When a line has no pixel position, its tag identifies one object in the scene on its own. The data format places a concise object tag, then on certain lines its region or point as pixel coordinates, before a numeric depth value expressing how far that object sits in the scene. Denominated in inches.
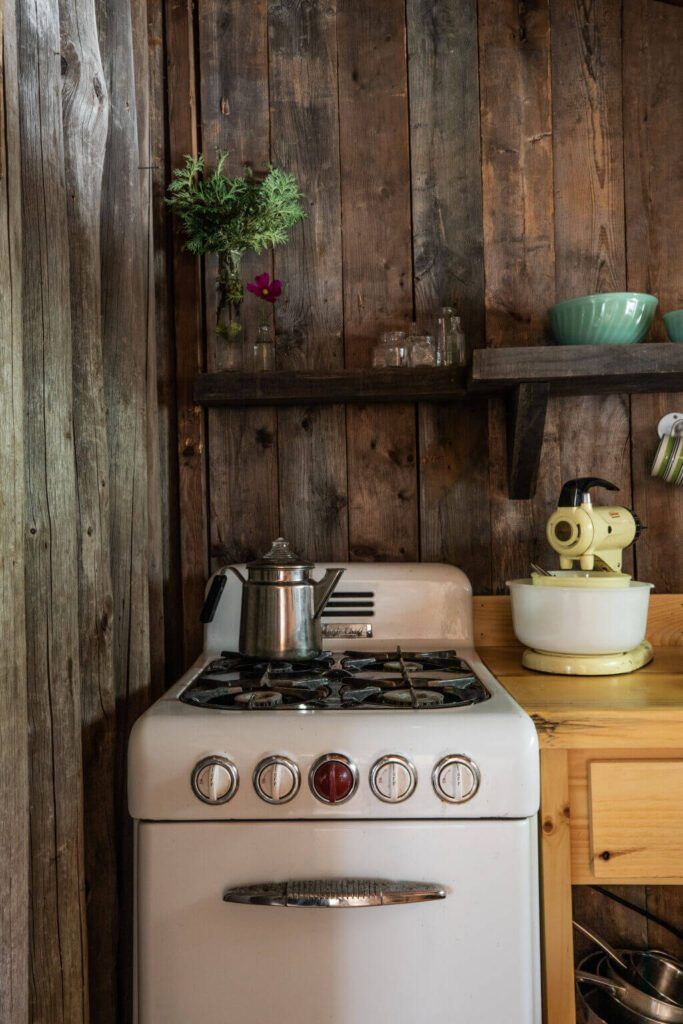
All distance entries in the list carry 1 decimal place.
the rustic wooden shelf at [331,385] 58.4
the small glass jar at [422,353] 60.2
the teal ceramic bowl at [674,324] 55.2
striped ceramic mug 61.2
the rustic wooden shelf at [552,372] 52.7
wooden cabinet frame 40.4
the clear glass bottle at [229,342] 62.4
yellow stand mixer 50.2
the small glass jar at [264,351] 62.2
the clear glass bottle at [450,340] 60.3
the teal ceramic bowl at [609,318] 54.1
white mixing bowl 48.6
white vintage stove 37.0
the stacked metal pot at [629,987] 54.7
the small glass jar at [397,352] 60.5
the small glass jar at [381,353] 60.7
